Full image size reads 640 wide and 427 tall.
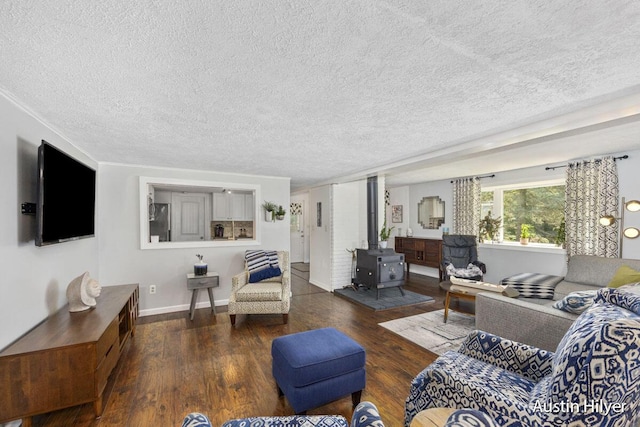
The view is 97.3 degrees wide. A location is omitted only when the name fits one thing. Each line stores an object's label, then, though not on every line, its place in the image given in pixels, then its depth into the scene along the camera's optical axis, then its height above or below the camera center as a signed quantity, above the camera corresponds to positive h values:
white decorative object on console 2.34 -0.64
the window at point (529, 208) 4.77 +0.14
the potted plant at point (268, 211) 4.73 +0.10
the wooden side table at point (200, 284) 3.77 -0.90
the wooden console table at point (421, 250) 5.85 -0.76
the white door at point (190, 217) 5.98 +0.01
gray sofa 1.88 -0.78
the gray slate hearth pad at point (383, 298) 4.30 -1.35
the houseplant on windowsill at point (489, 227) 5.45 -0.22
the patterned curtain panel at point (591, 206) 3.79 +0.13
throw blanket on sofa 3.19 -0.84
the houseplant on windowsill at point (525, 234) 5.05 -0.33
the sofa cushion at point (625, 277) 2.54 -0.57
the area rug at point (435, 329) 2.97 -1.35
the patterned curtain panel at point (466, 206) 5.64 +0.20
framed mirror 6.38 +0.09
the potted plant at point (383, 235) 5.30 -0.35
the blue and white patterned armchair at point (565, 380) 0.95 -0.69
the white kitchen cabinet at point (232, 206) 6.03 +0.24
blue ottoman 1.80 -1.02
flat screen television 1.90 +0.17
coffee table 3.29 -0.92
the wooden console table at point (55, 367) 1.61 -0.91
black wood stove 4.55 -0.88
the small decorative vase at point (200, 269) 3.92 -0.72
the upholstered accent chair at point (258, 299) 3.52 -1.04
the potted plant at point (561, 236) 4.51 -0.33
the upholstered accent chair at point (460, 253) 4.80 -0.67
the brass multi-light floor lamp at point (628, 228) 3.36 -0.06
